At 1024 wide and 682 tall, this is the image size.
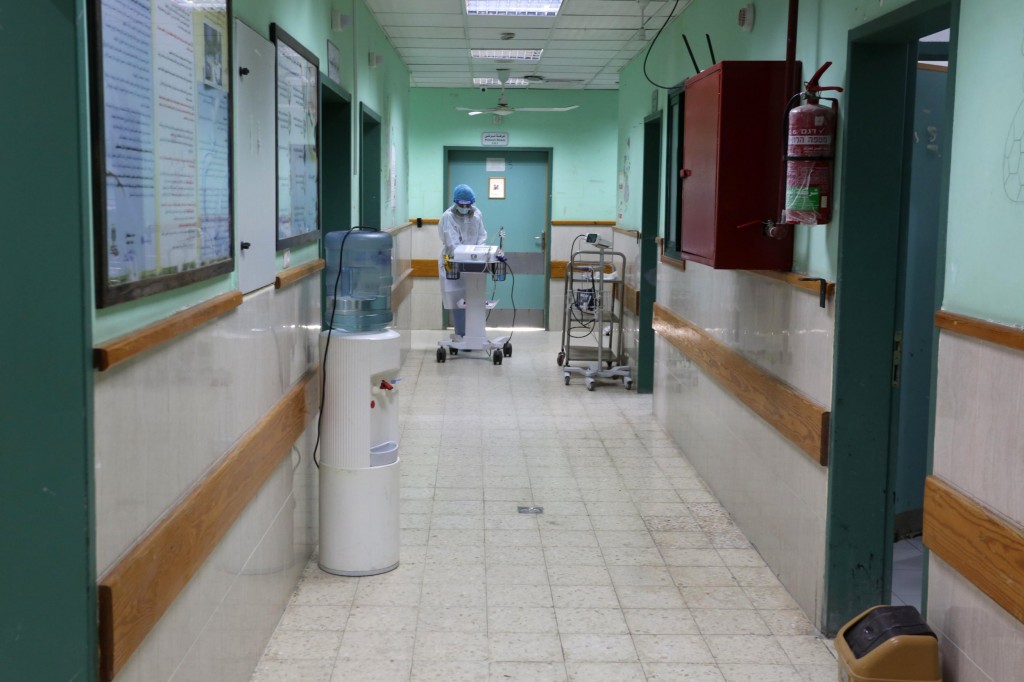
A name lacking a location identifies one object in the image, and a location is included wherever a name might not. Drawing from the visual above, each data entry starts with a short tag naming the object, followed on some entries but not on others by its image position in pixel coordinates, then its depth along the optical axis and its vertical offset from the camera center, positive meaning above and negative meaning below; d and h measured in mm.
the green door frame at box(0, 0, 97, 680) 1794 -262
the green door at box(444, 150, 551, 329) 13102 +257
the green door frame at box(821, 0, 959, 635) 3719 -157
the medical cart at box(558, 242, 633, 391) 9141 -1097
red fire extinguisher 3762 +233
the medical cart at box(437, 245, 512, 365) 10203 -936
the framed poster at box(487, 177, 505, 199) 13148 +423
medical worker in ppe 10547 -97
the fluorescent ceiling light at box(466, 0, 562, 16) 7250 +1491
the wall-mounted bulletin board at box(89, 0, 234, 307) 2090 +163
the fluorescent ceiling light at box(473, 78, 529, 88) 11891 +1593
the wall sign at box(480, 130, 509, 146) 12891 +999
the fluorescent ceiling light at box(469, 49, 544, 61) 9719 +1542
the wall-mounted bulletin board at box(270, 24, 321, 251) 4098 +318
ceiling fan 10893 +1253
